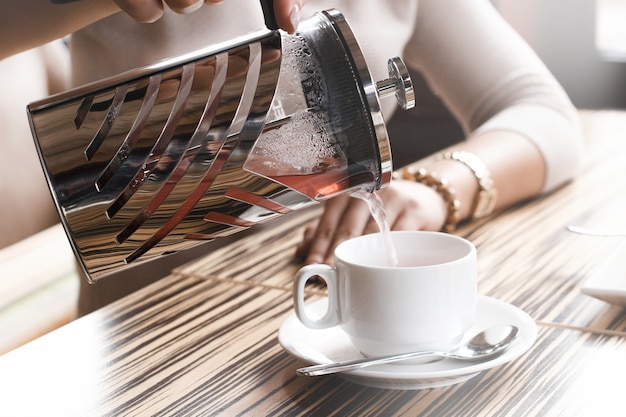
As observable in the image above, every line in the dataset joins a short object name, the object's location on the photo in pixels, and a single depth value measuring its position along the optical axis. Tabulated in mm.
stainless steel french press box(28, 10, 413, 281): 515
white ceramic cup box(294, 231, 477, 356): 569
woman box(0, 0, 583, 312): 872
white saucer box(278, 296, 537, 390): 548
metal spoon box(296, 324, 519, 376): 560
